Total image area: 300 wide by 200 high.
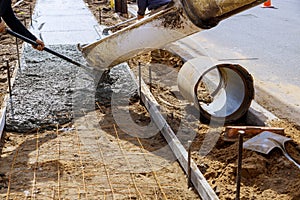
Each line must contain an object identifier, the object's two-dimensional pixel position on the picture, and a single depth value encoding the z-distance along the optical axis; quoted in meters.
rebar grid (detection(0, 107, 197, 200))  3.79
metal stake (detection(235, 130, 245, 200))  3.02
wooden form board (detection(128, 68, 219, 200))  3.63
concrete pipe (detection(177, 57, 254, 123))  5.41
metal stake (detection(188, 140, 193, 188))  3.88
